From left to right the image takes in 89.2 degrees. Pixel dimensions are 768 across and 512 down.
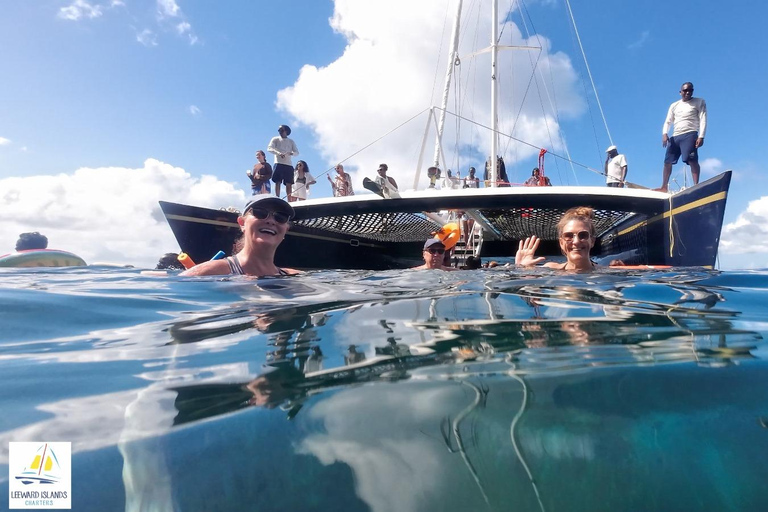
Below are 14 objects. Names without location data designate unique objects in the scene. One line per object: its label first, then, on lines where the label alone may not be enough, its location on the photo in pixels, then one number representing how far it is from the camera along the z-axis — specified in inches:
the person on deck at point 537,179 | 412.2
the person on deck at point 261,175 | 292.0
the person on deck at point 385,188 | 225.9
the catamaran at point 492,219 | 194.1
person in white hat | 317.4
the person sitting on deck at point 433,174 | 315.7
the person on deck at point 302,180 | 334.6
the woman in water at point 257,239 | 135.1
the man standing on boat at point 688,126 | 215.5
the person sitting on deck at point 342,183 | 359.9
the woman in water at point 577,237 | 148.8
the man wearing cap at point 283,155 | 295.9
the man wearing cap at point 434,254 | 213.2
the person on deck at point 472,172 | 499.2
